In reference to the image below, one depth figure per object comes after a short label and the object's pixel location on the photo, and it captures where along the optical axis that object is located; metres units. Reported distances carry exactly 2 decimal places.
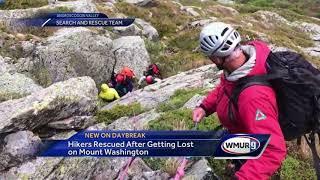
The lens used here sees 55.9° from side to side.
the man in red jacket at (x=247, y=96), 2.91
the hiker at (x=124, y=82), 11.63
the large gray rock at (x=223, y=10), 34.99
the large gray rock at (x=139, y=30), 16.03
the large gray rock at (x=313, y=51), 21.50
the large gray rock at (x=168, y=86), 8.40
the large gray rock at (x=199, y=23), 20.20
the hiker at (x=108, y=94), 10.17
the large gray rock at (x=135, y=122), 6.29
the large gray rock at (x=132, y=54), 13.76
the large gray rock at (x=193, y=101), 6.95
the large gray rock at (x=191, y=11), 25.85
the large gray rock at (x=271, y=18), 33.89
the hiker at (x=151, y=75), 12.24
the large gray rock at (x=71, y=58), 11.16
